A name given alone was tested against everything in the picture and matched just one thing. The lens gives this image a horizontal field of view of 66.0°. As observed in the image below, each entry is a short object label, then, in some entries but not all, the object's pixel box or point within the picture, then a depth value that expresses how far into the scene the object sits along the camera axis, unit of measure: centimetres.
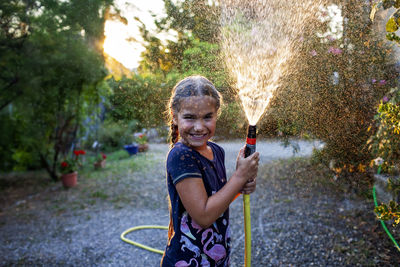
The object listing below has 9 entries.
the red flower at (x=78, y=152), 659
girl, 132
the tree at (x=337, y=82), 270
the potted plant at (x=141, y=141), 963
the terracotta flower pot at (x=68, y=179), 614
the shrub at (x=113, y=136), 1023
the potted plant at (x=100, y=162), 783
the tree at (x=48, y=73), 373
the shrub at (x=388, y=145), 215
